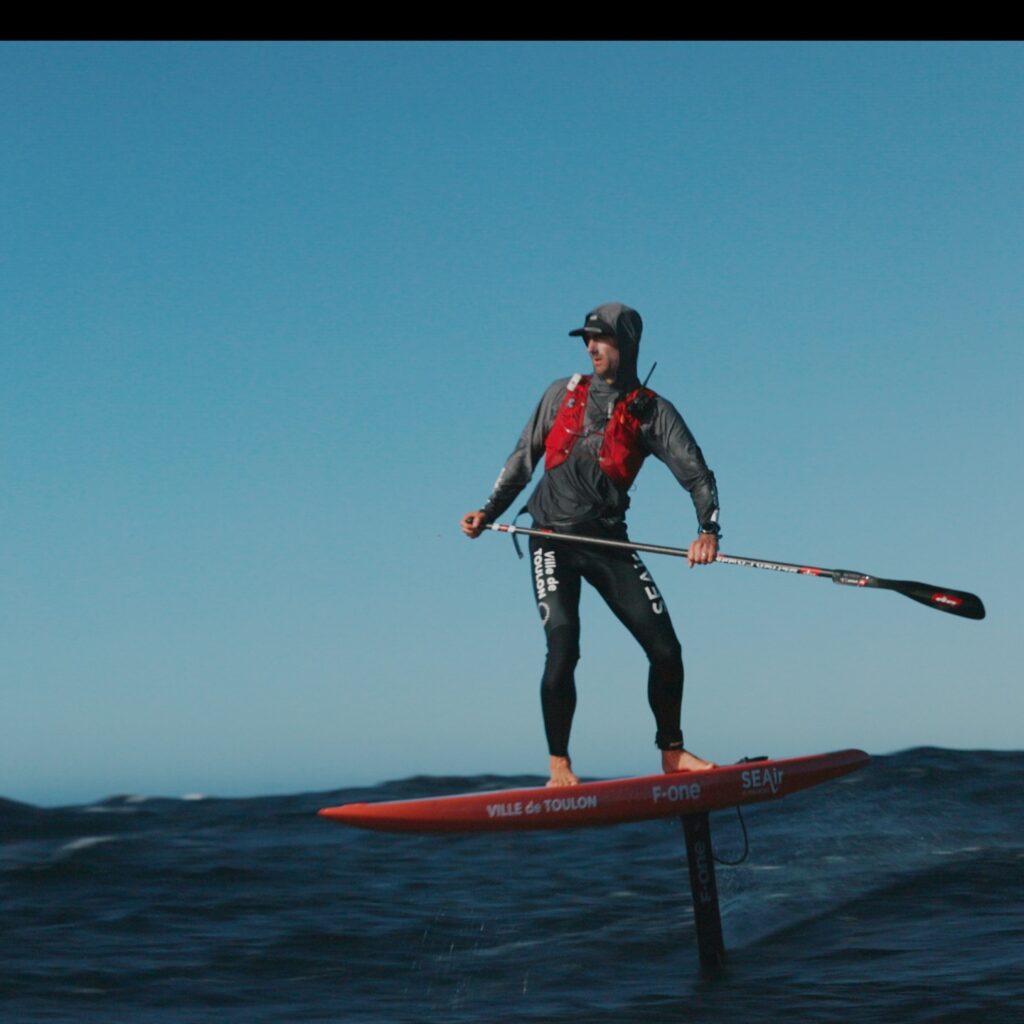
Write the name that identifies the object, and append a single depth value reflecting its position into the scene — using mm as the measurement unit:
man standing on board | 7605
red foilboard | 7195
